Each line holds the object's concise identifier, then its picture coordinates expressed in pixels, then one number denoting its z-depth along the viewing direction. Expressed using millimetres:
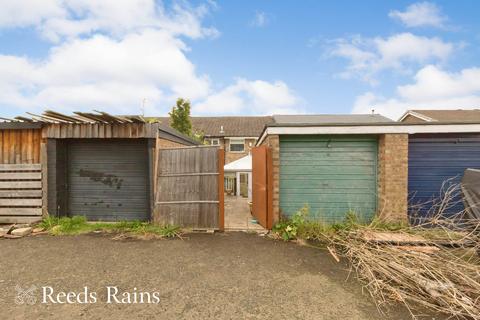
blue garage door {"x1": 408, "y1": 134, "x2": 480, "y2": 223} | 6715
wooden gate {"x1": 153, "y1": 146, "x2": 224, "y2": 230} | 6586
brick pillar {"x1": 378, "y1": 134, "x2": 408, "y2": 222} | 6445
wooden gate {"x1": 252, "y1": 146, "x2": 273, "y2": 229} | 6523
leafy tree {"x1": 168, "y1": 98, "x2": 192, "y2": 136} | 18688
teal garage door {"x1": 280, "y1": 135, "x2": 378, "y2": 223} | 6793
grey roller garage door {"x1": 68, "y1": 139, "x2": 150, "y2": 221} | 7297
